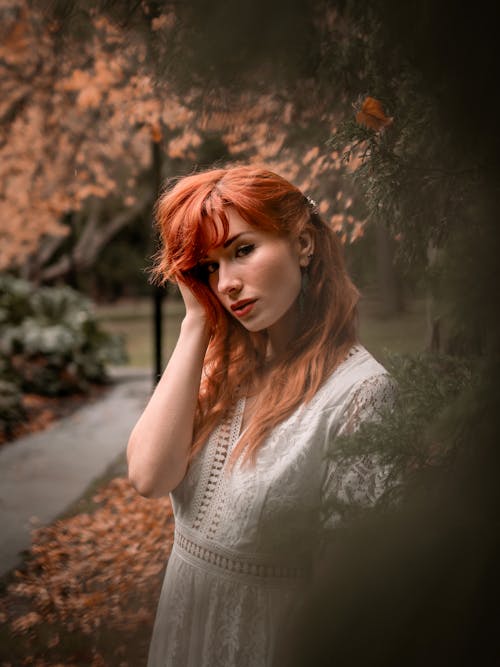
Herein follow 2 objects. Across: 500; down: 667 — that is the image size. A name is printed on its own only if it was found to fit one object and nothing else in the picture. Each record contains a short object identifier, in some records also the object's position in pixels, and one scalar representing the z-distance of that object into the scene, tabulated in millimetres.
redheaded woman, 1313
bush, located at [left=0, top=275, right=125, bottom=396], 8117
